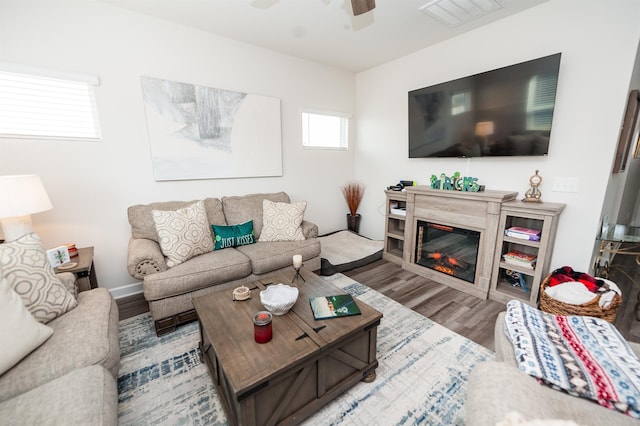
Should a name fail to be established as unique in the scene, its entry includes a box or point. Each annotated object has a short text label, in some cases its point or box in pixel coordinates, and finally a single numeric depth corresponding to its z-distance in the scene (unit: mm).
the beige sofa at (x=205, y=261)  1942
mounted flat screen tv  2166
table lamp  1607
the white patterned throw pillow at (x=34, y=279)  1268
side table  1794
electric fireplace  2605
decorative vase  4199
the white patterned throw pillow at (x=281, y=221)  2814
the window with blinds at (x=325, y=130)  3642
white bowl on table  1462
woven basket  1771
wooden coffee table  1105
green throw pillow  2562
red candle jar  1244
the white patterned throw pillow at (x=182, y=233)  2156
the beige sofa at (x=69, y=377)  881
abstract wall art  2555
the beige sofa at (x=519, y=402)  810
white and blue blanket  917
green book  1475
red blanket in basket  1894
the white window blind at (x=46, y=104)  1972
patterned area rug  1336
